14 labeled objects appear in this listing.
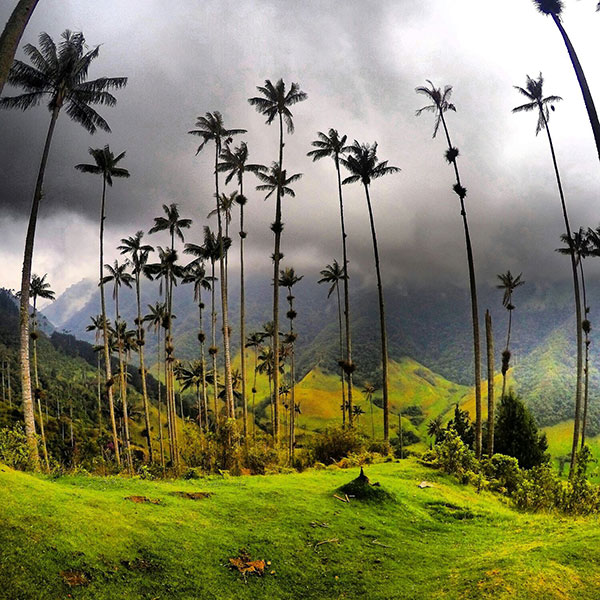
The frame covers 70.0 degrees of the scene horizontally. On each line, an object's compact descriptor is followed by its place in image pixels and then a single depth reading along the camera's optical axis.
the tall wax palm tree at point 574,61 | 12.16
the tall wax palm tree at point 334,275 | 35.41
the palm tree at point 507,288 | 38.97
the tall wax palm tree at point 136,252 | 36.22
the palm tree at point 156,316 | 43.80
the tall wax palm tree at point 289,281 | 33.98
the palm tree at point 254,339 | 45.84
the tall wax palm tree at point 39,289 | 41.53
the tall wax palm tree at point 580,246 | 31.05
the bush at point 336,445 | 21.55
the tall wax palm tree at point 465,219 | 23.99
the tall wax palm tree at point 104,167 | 29.03
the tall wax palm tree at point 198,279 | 36.75
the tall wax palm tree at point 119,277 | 38.53
